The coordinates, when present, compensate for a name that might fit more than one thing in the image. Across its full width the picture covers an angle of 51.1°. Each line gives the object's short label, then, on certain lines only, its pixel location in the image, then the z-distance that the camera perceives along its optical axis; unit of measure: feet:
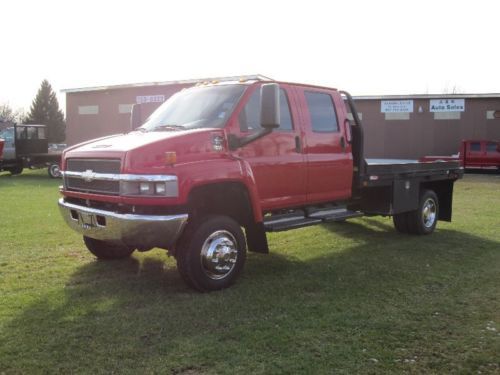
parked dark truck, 77.82
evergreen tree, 213.87
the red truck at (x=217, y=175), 16.53
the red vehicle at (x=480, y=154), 86.75
